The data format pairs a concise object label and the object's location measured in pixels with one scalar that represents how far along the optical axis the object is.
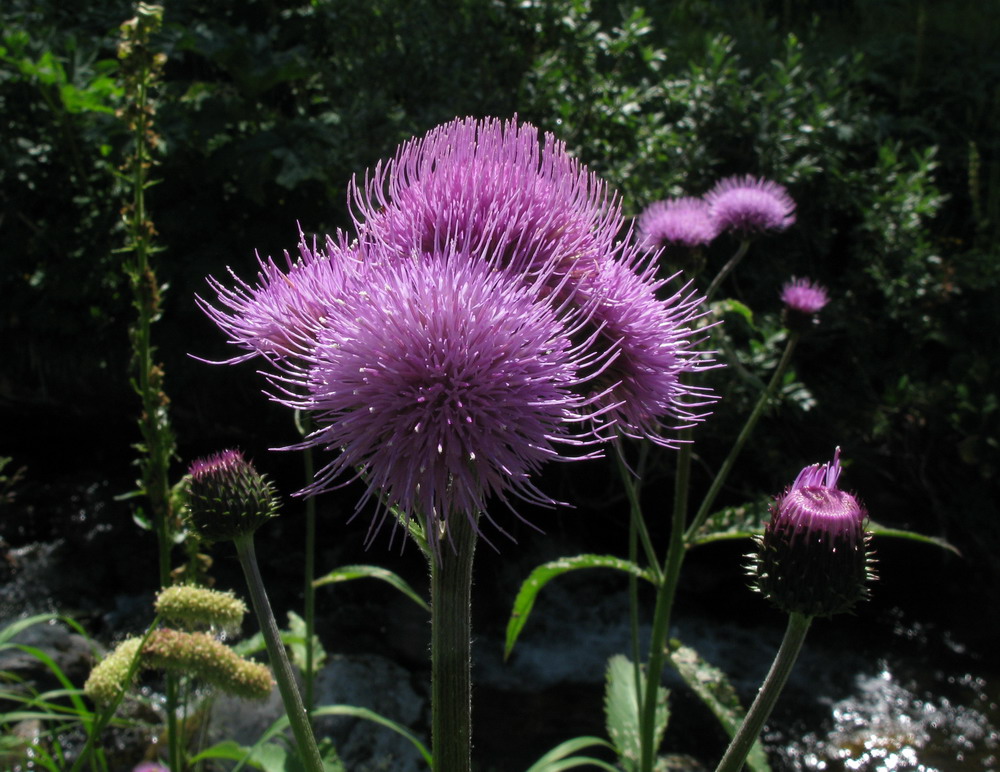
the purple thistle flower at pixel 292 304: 0.31
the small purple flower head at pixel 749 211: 0.52
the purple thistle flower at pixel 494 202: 0.32
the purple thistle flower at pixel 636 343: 0.32
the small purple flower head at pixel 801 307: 0.48
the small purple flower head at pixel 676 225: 0.49
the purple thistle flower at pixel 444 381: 0.29
